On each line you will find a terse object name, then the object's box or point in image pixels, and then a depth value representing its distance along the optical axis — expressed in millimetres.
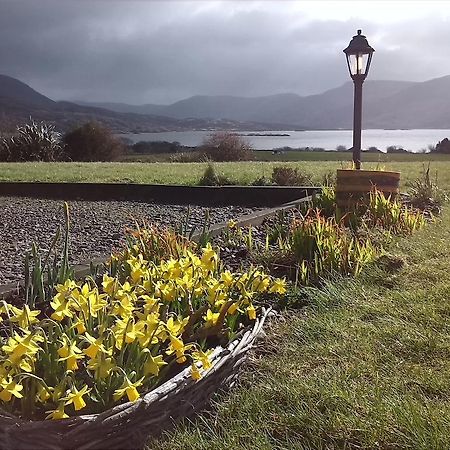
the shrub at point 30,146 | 18219
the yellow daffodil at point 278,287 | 2486
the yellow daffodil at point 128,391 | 1502
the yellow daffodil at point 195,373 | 1750
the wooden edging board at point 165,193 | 8031
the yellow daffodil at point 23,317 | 1656
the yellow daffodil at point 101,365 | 1582
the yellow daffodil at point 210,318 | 2082
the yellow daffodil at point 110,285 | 2006
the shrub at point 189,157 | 18031
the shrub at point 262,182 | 9511
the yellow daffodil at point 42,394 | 1548
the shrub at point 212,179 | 9797
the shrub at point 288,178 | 9500
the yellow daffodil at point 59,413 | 1465
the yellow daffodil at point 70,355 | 1541
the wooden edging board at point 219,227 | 2760
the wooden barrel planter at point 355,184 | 5609
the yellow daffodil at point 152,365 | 1691
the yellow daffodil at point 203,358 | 1740
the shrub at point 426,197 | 6512
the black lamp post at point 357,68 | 7664
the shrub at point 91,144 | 21547
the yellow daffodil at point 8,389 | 1467
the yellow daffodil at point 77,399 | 1444
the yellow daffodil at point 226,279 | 2328
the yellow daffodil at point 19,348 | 1495
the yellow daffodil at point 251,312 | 2275
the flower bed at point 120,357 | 1487
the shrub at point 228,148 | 19156
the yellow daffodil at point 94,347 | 1566
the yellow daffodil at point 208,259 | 2438
